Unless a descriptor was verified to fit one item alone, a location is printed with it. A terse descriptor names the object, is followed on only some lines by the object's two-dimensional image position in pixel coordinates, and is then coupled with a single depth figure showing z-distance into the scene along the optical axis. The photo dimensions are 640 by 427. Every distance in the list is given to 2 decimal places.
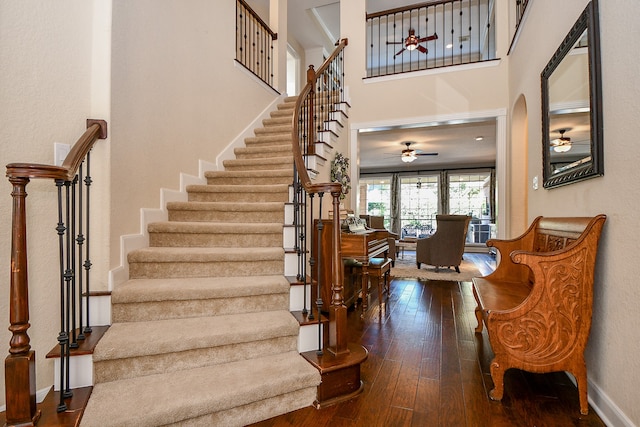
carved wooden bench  1.65
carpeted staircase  1.51
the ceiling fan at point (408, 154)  7.11
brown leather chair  5.70
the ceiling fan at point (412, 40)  5.56
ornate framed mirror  1.72
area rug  5.32
